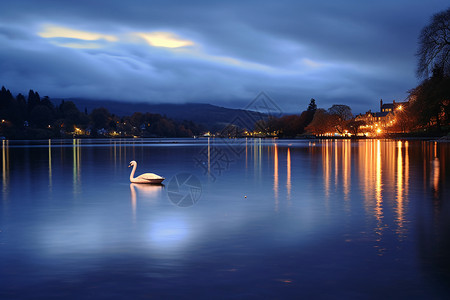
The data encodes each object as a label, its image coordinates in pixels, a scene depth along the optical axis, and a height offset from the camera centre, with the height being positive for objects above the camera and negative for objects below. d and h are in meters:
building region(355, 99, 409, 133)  187.25 +4.96
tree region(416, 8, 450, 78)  58.22 +12.16
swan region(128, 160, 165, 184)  23.08 -1.69
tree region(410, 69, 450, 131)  67.38 +6.46
